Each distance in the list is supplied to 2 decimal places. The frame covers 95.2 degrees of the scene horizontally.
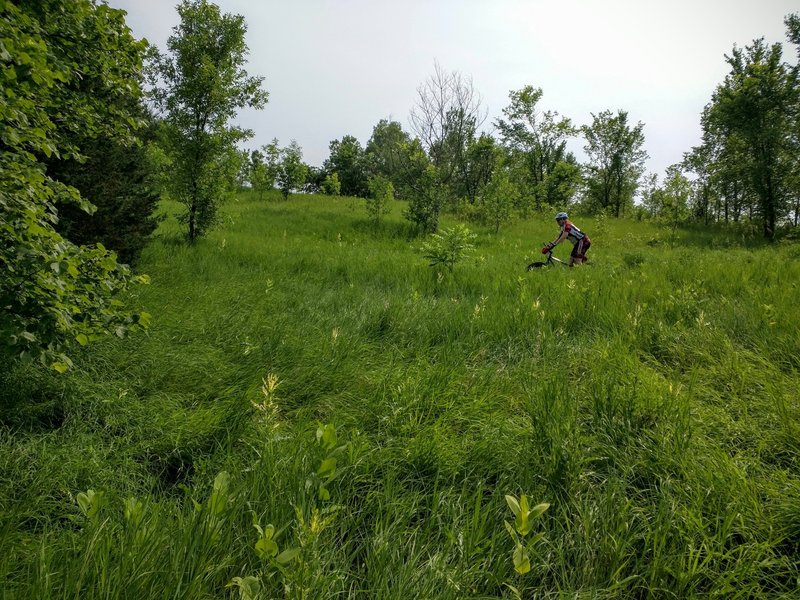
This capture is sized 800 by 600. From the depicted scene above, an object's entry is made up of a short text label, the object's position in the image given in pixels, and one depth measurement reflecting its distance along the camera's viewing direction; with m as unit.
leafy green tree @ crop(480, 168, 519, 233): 16.00
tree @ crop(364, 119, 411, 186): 48.44
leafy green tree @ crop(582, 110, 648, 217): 34.56
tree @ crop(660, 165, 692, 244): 16.03
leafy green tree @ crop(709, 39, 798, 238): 15.89
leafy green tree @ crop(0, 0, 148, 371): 1.70
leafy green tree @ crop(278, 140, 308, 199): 25.17
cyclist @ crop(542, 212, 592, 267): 8.78
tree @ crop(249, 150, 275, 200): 23.40
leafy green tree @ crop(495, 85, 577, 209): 29.41
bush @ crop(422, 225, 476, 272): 7.98
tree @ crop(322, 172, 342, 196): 30.02
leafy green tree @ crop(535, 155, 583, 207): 31.42
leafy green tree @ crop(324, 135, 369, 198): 46.18
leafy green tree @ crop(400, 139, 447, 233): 14.44
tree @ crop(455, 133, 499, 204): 29.67
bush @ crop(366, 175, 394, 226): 15.41
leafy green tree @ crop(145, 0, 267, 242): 8.68
